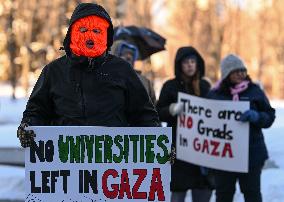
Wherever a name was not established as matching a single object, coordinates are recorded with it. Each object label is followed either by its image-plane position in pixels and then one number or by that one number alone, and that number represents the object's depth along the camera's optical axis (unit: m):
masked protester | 7.12
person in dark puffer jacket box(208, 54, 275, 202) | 10.52
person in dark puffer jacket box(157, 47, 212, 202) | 11.34
